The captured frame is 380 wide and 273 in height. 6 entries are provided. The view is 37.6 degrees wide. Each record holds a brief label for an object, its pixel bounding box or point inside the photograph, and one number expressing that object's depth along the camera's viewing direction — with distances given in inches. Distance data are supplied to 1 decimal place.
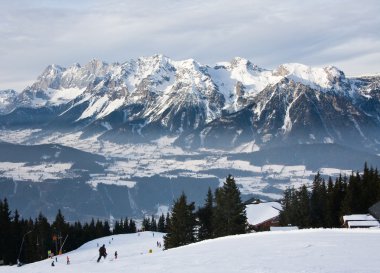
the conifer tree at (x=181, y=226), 3289.9
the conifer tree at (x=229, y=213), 3250.5
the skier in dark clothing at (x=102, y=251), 1988.2
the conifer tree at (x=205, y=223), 3823.8
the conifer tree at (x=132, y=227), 7096.5
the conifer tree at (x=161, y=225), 7424.2
